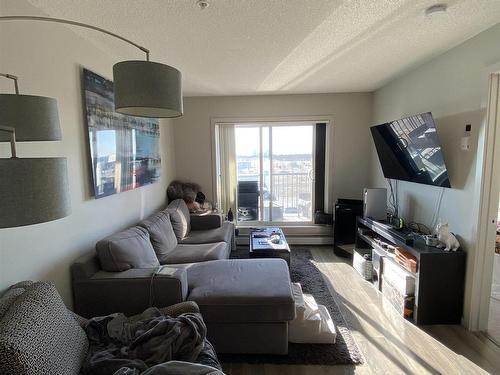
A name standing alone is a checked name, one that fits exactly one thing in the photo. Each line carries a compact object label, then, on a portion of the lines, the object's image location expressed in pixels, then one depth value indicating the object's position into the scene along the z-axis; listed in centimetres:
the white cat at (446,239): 229
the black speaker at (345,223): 390
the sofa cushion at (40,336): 99
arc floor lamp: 70
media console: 227
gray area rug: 192
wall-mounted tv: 237
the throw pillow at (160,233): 269
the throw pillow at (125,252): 203
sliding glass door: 447
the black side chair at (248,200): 464
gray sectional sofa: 187
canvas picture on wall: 223
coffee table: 299
